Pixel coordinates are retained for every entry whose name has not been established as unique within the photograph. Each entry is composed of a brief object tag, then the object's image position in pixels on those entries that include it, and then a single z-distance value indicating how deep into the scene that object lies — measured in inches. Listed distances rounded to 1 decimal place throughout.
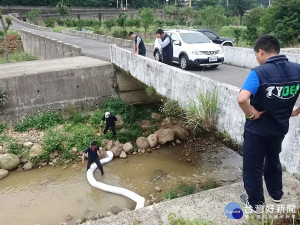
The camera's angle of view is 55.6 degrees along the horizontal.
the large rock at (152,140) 410.3
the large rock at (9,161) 366.9
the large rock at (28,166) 375.5
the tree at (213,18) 1107.1
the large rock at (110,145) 409.4
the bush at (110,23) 1344.2
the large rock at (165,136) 411.8
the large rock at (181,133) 419.8
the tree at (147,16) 1139.9
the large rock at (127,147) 402.0
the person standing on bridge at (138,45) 405.4
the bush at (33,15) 1800.0
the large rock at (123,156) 391.5
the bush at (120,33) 1091.3
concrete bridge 137.1
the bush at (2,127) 428.0
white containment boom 274.8
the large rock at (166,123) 453.6
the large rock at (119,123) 462.6
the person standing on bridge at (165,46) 374.3
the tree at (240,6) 2529.5
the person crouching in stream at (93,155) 329.0
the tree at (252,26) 716.7
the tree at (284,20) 693.9
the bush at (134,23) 1432.1
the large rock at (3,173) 357.7
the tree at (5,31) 748.5
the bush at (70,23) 1645.8
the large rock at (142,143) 408.2
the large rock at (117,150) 396.3
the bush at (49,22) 1660.8
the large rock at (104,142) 416.2
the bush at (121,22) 1412.4
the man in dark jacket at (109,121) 421.4
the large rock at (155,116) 493.8
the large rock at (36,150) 387.5
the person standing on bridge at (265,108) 111.6
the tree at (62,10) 1907.0
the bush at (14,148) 385.7
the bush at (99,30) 1229.8
